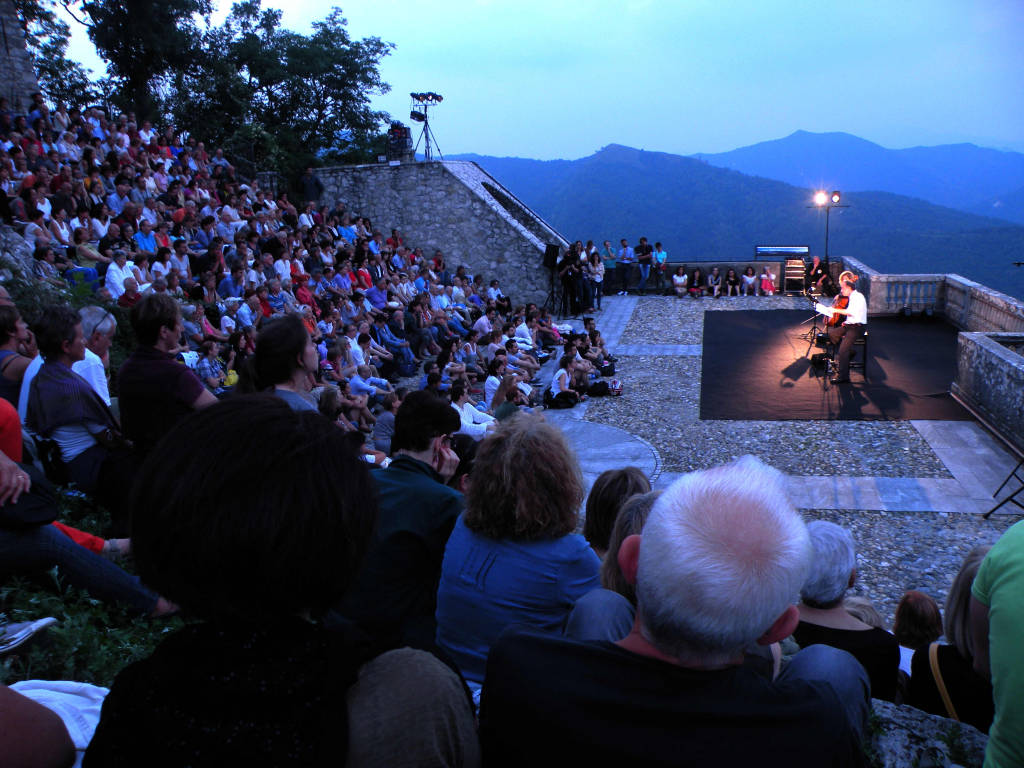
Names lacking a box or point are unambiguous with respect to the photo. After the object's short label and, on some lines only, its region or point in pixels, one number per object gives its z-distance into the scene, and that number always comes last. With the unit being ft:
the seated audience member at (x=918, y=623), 10.46
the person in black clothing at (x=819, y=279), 58.54
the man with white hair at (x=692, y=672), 3.53
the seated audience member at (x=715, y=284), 66.18
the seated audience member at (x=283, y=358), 10.55
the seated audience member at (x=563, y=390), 35.60
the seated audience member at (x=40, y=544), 7.98
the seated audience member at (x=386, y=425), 23.68
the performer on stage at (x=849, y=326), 35.73
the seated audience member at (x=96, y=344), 12.51
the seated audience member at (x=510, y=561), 6.72
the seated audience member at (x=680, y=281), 66.13
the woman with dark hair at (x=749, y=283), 65.41
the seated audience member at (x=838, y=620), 7.68
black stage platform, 32.94
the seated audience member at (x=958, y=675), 7.32
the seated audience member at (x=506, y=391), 29.73
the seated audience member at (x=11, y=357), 12.58
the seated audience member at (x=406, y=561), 7.48
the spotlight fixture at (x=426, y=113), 70.64
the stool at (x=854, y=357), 37.48
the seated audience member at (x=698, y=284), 65.98
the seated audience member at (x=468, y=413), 25.48
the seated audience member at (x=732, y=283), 65.57
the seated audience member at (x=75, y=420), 11.09
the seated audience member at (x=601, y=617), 5.27
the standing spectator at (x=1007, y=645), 4.90
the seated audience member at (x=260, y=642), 3.02
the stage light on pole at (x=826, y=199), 56.59
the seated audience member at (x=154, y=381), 10.59
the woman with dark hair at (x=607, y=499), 9.02
